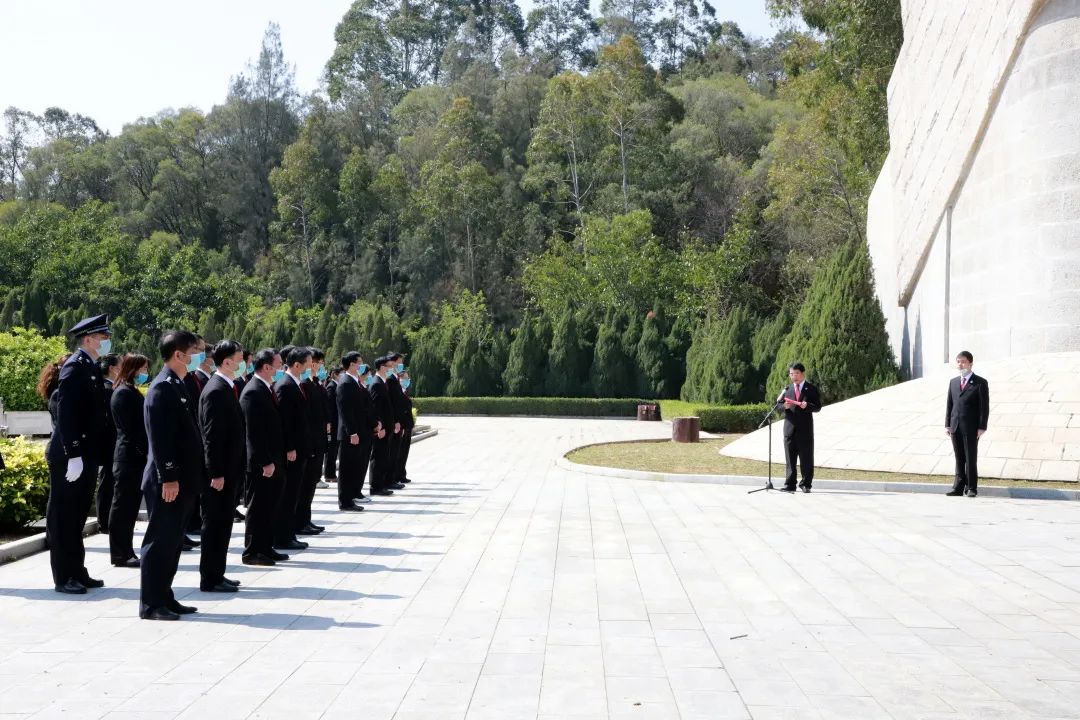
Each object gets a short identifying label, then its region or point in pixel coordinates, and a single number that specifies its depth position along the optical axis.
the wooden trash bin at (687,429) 23.19
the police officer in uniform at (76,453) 7.44
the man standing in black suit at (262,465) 8.42
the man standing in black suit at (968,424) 13.32
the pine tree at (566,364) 40.44
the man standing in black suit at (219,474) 7.48
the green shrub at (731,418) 27.48
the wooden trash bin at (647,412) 34.16
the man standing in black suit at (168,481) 6.63
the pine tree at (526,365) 40.75
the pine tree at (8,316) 49.19
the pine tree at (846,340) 24.66
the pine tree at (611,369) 39.88
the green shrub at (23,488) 9.73
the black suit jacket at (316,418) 10.57
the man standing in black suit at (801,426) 14.03
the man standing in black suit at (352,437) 12.06
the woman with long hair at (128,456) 7.88
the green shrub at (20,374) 23.45
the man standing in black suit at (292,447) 9.33
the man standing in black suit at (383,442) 13.67
